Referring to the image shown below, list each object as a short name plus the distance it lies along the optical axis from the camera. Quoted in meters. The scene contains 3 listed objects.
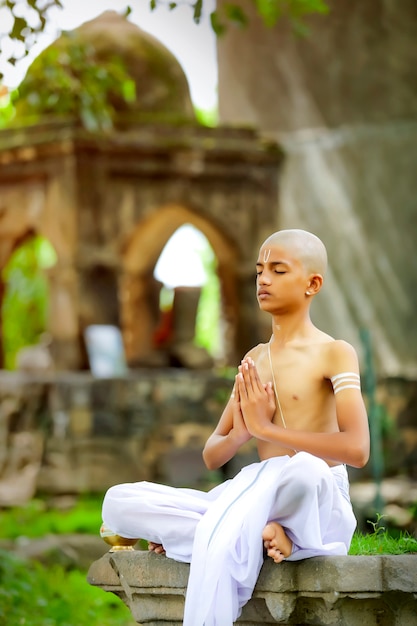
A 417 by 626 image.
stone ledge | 6.72
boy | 6.76
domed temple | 24.27
